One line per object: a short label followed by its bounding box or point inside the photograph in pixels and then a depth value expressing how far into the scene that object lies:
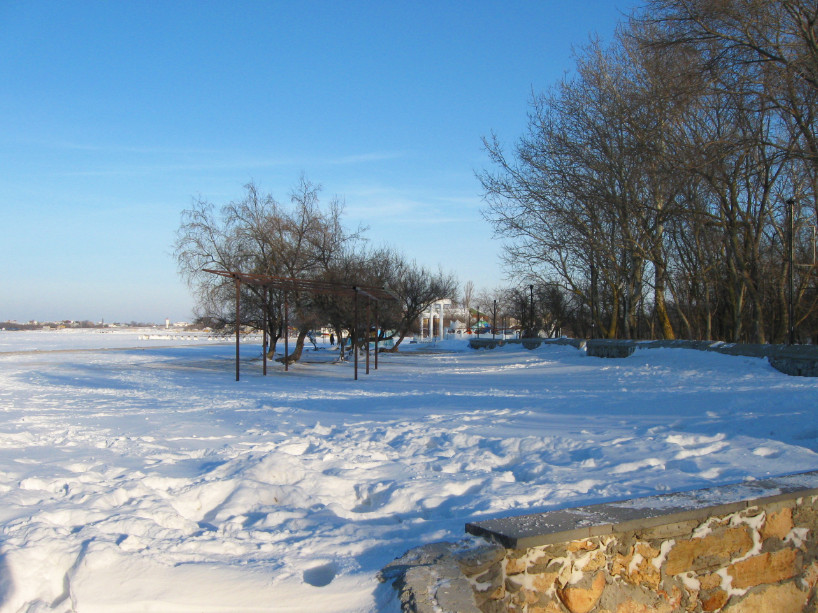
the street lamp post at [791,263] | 16.38
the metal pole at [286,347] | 20.98
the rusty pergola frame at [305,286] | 16.61
